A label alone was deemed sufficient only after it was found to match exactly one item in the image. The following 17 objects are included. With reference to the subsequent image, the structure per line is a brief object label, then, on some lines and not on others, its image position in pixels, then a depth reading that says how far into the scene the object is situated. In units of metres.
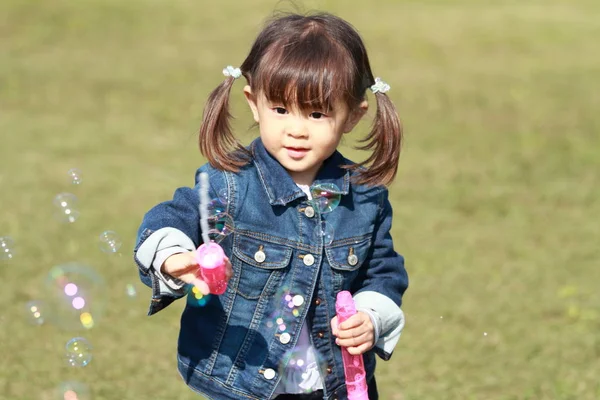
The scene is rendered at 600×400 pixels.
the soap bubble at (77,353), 6.93
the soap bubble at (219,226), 5.51
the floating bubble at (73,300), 7.06
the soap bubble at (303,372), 5.82
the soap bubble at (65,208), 7.69
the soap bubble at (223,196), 5.54
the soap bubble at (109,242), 7.16
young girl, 5.51
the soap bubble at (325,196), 5.78
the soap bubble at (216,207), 5.49
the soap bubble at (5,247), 7.71
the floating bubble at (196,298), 5.21
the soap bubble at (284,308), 5.68
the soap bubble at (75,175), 7.70
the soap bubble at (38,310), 7.54
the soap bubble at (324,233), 5.71
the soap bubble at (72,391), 7.93
